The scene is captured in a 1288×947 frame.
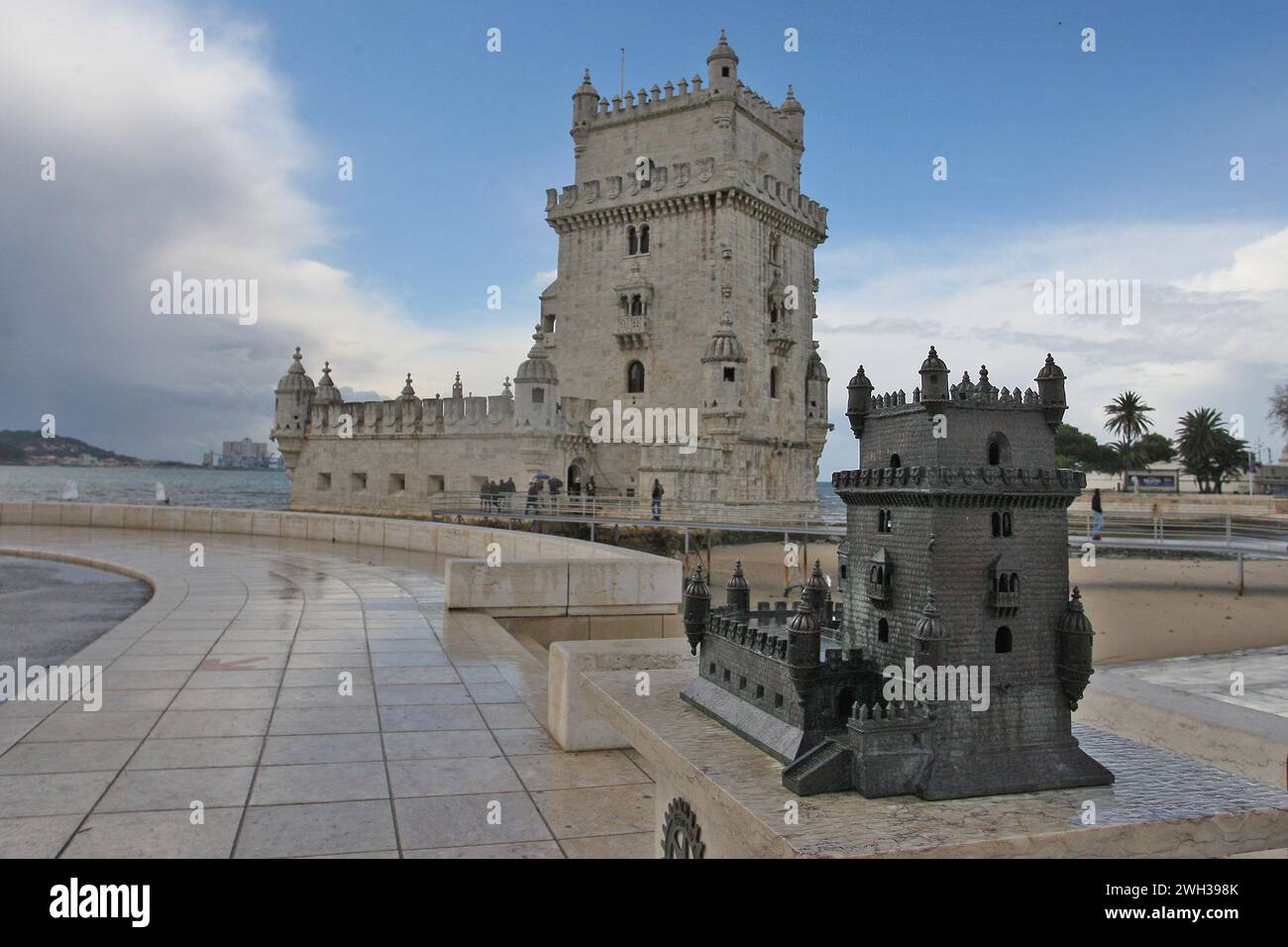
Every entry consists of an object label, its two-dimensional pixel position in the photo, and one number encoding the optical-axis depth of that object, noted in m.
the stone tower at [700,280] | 35.28
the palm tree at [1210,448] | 62.09
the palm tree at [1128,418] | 69.56
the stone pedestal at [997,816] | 2.95
